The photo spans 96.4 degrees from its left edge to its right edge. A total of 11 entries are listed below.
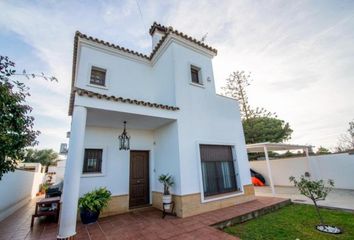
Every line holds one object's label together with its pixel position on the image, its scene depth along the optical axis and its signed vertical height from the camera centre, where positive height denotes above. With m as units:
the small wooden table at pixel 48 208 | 6.16 -1.51
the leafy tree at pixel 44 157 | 29.05 +2.31
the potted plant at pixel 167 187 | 6.18 -0.92
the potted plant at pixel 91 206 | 5.70 -1.35
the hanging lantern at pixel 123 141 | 6.80 +1.04
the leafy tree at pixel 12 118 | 3.86 +1.36
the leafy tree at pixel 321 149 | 23.67 +1.05
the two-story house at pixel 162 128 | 6.47 +1.67
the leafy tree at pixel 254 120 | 19.06 +4.77
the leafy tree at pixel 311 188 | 5.34 -1.04
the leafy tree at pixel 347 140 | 21.69 +2.17
